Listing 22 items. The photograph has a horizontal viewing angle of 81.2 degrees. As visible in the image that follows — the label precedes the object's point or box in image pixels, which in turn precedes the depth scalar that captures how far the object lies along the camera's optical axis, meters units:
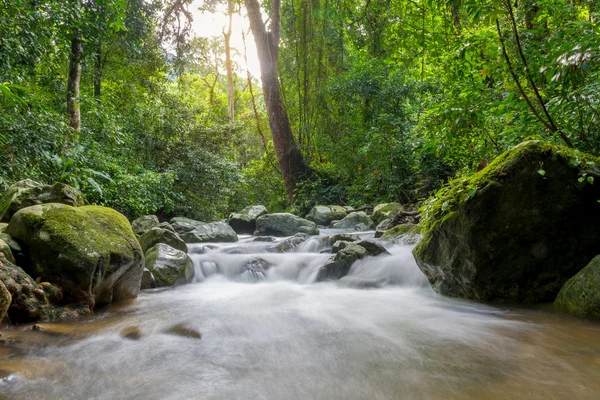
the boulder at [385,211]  9.44
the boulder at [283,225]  9.72
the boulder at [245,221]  11.71
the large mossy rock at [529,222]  3.22
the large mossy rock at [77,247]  3.18
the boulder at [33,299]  2.76
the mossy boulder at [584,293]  2.71
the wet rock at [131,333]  2.75
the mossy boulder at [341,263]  5.25
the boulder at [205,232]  8.40
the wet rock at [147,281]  4.67
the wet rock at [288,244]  7.38
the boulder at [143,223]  7.17
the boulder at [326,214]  11.59
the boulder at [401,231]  6.16
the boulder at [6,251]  2.96
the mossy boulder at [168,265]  4.89
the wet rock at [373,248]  5.37
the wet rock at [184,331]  2.87
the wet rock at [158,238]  5.73
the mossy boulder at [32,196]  4.14
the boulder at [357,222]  9.73
